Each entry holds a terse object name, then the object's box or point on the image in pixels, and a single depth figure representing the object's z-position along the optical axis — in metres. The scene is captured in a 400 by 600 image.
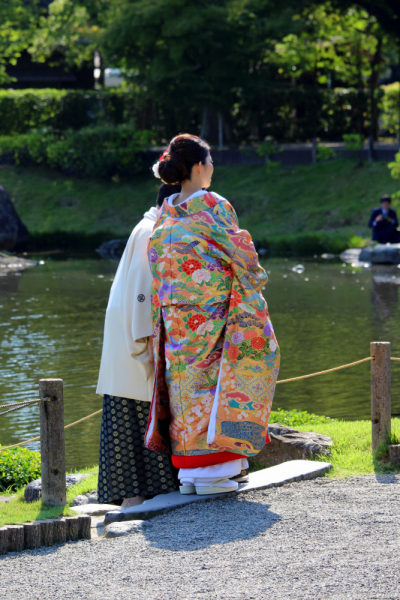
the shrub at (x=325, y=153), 42.99
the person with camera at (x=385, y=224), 31.40
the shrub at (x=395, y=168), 32.09
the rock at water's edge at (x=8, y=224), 39.56
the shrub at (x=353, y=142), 41.66
